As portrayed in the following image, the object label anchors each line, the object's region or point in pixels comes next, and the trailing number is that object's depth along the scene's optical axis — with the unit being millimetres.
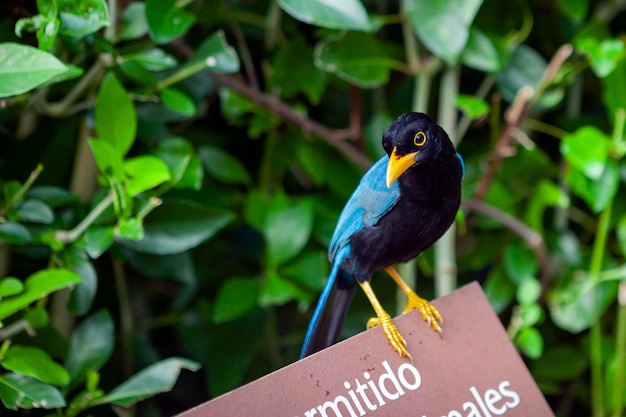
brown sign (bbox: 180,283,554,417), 1745
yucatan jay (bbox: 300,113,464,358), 1745
